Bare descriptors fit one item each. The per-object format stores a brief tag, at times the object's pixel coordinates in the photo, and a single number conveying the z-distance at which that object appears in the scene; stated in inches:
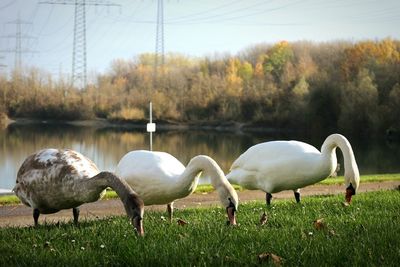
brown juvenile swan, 322.0
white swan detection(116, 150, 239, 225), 337.1
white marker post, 1038.1
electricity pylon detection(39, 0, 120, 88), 3903.5
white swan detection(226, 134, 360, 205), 435.2
